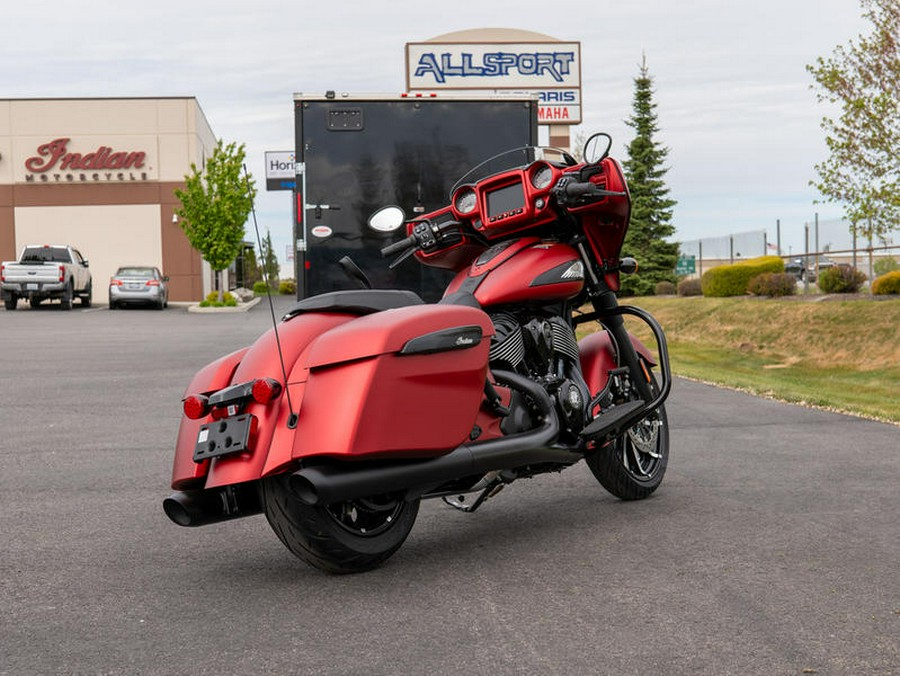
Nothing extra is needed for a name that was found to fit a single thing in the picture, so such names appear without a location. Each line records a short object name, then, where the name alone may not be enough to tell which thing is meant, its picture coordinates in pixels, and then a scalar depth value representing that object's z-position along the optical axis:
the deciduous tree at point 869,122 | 22.41
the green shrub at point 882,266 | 31.16
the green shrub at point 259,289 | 60.19
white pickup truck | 34.16
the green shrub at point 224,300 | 40.09
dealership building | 52.09
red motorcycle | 4.17
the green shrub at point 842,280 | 25.94
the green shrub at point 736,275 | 29.48
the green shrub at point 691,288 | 35.25
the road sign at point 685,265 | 48.12
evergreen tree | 47.72
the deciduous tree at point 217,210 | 44.31
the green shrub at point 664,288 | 41.54
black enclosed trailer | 12.09
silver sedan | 37.31
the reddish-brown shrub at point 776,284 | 27.33
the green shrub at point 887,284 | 23.61
